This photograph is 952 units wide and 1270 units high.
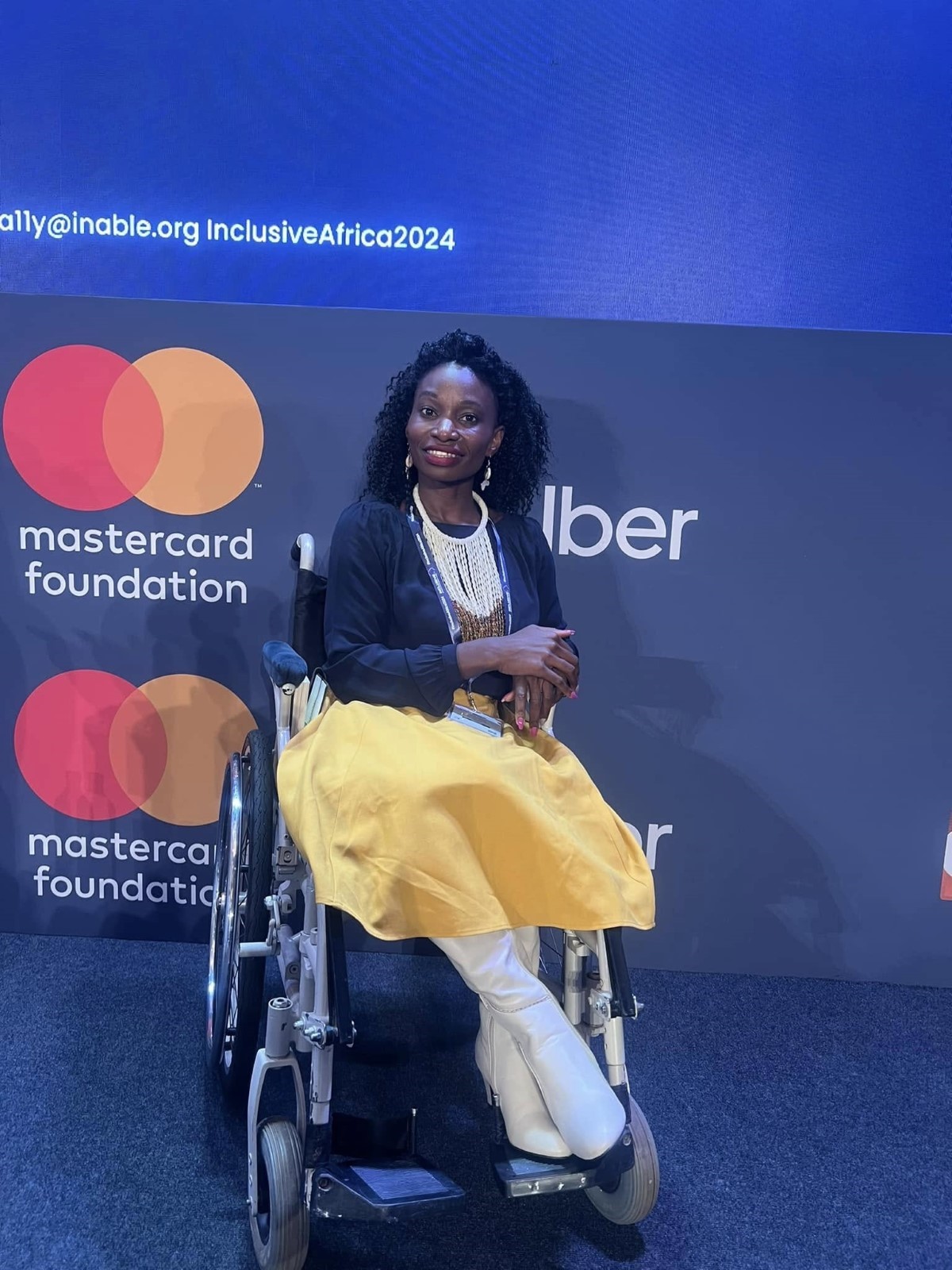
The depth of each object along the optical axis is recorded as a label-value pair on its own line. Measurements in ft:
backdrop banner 7.28
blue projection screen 9.36
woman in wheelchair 4.66
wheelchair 4.48
